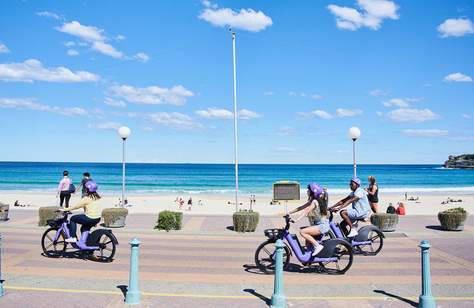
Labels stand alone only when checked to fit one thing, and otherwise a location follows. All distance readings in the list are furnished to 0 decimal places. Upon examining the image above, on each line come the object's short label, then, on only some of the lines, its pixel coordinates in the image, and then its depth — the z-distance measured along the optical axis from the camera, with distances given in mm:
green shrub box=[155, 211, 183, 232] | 14047
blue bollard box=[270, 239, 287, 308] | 6176
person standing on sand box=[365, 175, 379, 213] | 14395
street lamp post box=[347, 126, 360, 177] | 15008
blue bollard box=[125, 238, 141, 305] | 6375
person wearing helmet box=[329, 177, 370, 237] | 10266
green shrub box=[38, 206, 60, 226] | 14602
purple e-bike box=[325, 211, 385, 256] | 9586
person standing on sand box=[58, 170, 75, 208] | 17516
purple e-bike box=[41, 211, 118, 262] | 9555
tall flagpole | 17484
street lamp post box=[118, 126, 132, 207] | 16527
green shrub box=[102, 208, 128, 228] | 14731
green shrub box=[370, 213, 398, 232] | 14016
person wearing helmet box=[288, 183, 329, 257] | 8430
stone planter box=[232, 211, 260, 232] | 14031
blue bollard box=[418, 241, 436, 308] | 6148
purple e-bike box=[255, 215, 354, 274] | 8359
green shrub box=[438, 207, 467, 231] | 14320
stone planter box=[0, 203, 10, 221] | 16203
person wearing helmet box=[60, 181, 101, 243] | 9523
